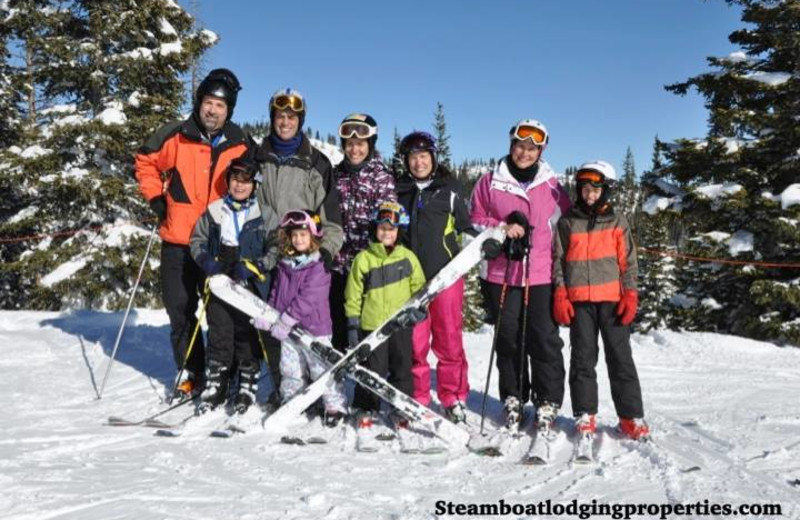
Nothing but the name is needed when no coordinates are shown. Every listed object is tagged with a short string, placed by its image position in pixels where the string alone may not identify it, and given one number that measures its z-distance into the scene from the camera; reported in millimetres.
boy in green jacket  4223
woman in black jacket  4430
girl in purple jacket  4250
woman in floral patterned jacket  4543
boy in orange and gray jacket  3996
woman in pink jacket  4188
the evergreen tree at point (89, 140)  12609
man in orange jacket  4828
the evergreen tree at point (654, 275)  25828
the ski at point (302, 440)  3832
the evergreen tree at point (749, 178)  10164
